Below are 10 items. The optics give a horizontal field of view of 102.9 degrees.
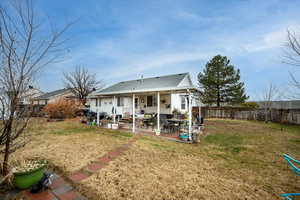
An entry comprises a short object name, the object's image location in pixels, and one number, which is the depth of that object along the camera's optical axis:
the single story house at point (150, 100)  12.86
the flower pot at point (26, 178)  2.19
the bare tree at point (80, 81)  21.08
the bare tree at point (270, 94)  15.02
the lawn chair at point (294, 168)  1.94
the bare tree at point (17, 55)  2.21
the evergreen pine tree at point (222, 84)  19.17
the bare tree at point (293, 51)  4.82
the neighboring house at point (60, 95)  24.13
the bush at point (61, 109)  13.54
